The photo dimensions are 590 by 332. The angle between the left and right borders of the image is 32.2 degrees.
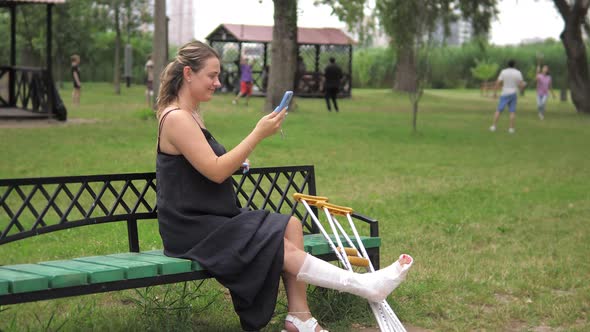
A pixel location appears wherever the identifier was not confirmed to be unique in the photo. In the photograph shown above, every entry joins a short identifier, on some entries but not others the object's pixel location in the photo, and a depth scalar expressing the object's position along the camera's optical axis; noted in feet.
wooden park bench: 14.64
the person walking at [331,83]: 99.66
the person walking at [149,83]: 94.27
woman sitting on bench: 16.34
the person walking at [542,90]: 100.99
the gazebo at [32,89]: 69.62
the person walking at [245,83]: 106.65
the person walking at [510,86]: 72.28
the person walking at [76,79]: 95.61
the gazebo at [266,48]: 130.00
